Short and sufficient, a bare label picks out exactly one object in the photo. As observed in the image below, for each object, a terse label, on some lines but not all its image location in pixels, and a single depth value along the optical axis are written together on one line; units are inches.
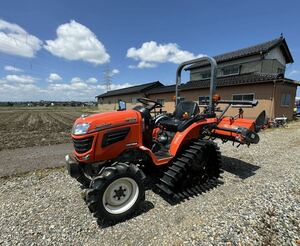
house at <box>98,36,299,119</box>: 477.7
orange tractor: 105.5
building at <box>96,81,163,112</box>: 1041.7
